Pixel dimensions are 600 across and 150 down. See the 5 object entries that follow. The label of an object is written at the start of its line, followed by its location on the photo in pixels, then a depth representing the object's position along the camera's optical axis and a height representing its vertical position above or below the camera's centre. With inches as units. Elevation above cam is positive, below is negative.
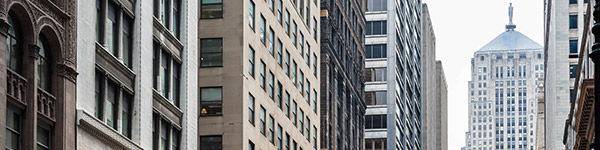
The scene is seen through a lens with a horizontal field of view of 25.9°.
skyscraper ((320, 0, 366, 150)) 4229.8 +11.6
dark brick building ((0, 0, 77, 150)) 1594.5 +4.9
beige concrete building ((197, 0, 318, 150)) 2915.8 +8.7
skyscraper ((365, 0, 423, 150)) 6146.7 +6.1
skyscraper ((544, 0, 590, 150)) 4965.6 +109.4
